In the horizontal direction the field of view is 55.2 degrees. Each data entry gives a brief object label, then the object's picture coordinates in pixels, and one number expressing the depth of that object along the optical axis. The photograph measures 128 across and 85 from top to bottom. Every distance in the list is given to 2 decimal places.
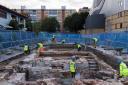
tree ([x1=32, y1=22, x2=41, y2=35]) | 33.76
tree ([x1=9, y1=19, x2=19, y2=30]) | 20.72
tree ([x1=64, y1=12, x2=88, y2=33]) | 35.45
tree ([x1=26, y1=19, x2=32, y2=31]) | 28.55
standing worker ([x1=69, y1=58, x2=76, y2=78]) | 7.40
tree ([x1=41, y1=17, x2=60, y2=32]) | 38.57
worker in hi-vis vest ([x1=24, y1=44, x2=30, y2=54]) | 11.55
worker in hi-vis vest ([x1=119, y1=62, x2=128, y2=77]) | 6.08
